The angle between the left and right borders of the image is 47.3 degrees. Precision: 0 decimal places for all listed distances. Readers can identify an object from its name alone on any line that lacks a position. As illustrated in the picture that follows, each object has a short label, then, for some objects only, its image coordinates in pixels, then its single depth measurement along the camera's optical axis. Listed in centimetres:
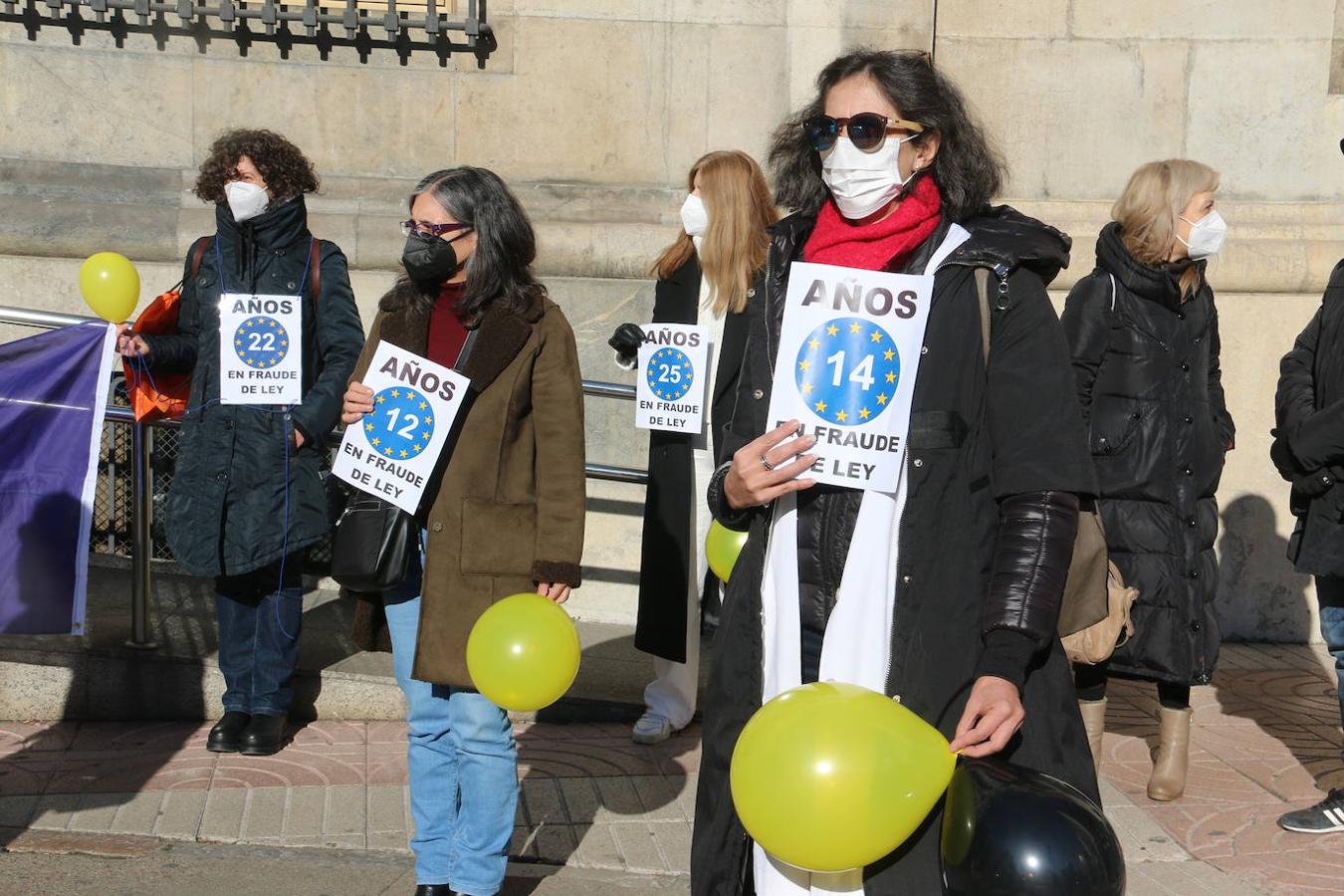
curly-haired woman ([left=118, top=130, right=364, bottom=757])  558
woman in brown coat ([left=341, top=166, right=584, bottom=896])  410
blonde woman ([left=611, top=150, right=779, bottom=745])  578
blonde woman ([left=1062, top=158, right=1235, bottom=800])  527
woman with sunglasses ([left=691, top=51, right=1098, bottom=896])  266
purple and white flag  533
